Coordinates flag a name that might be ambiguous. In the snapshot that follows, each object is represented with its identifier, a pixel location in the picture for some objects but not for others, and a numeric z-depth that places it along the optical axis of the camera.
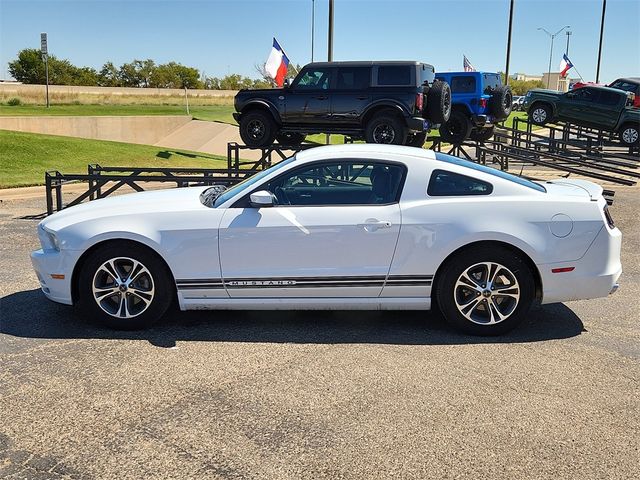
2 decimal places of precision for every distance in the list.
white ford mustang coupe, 4.95
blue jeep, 17.22
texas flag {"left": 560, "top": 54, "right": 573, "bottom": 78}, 44.28
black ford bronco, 12.57
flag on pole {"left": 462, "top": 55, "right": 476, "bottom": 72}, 27.83
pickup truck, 23.42
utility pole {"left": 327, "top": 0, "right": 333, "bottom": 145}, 19.89
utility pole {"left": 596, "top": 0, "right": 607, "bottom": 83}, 48.47
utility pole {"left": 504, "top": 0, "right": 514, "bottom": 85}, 35.94
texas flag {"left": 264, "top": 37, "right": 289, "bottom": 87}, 20.04
